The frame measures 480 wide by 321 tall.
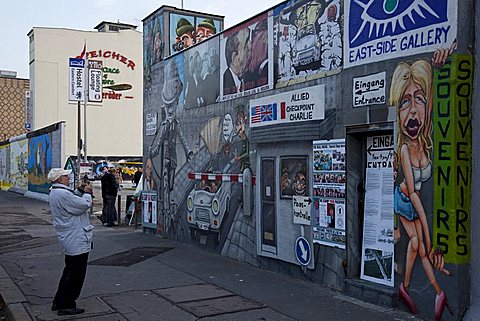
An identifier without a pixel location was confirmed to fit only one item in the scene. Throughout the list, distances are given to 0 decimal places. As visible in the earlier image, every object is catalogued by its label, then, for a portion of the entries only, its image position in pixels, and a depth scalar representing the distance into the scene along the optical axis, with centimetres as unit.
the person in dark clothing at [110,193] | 1644
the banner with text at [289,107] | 848
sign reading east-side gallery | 646
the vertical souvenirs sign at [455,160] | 630
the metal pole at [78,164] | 1886
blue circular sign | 864
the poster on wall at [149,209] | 1422
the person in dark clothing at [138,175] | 2271
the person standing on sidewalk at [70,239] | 717
